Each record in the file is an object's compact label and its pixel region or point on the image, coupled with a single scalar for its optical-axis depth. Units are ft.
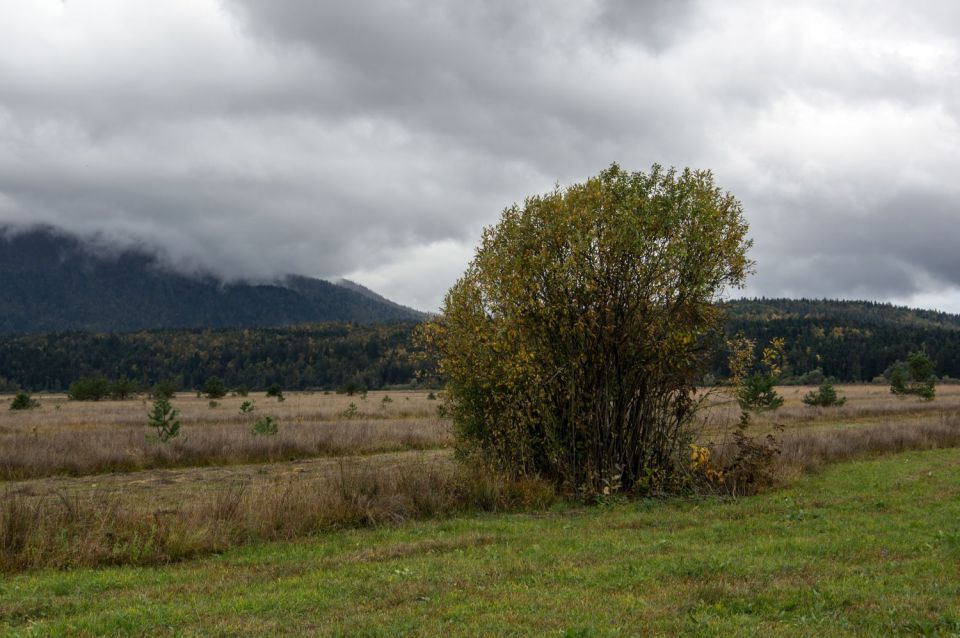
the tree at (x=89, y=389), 240.94
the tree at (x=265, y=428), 97.86
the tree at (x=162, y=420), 88.99
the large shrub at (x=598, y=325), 54.24
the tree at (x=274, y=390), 268.62
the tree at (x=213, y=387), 233.19
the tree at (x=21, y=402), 178.91
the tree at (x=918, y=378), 174.49
